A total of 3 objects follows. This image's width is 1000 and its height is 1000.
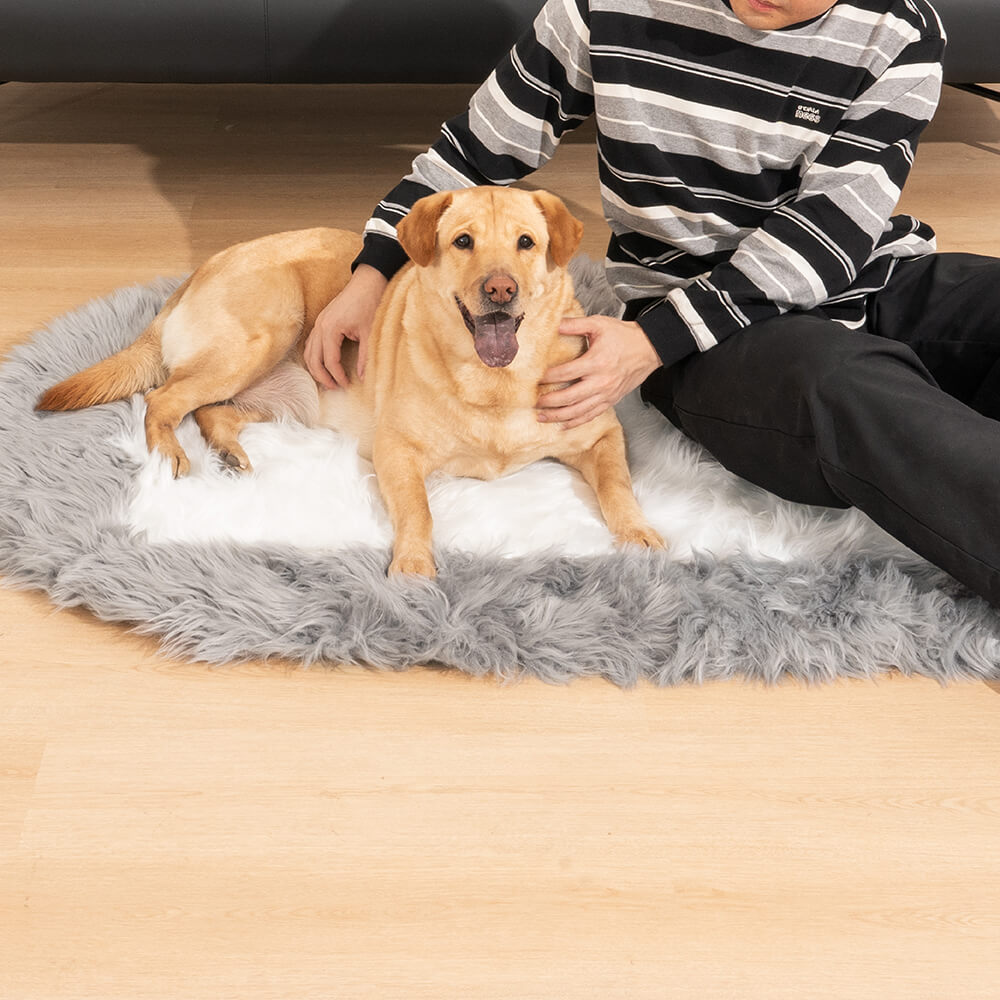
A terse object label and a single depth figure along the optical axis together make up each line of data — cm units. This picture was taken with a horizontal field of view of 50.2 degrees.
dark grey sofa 266
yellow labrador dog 171
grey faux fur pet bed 155
